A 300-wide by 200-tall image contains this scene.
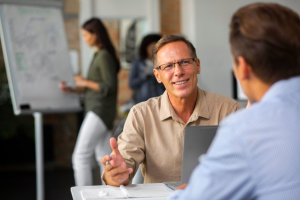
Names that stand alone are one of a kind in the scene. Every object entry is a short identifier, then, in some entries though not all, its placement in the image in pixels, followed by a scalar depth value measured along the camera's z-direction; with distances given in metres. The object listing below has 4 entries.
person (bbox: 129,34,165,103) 3.78
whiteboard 3.34
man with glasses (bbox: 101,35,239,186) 1.64
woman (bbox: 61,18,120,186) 3.21
